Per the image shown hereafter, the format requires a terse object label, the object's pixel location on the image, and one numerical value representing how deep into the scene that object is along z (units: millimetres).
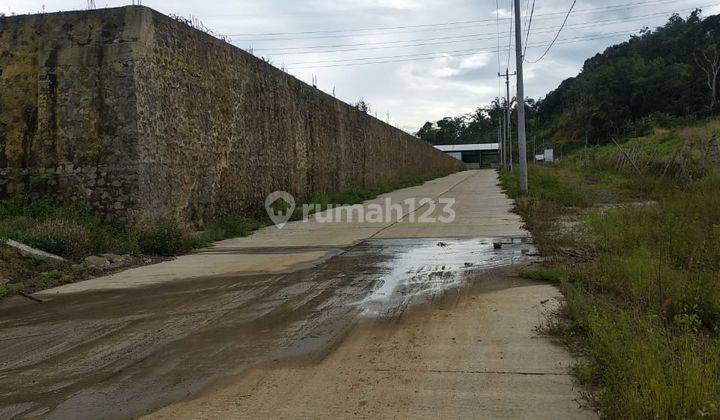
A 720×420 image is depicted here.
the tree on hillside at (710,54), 59450
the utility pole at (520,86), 20812
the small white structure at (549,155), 74381
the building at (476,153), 106812
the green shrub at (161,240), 10016
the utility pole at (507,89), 45156
